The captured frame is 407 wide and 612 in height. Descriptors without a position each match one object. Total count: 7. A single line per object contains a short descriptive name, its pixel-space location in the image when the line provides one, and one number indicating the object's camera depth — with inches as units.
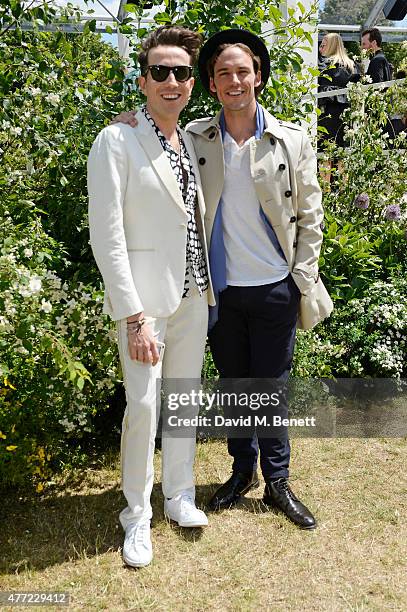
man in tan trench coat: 125.5
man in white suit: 112.7
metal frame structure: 290.3
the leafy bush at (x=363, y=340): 187.9
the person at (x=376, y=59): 267.7
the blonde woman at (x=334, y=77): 267.1
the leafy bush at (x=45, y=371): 134.1
